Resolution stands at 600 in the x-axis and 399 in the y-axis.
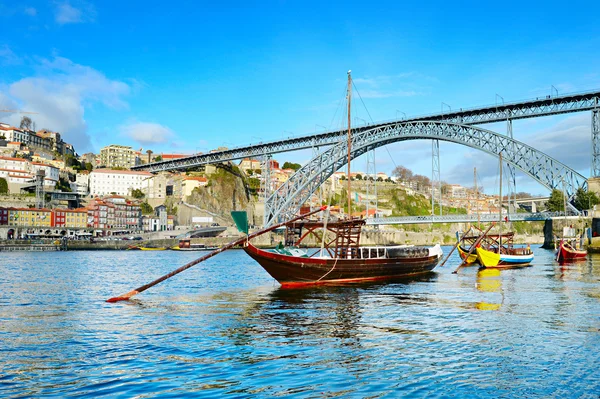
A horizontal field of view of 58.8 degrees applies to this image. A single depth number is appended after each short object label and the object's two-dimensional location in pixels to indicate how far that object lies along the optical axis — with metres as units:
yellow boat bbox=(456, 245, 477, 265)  40.83
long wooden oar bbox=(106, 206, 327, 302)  16.81
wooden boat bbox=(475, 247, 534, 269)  33.91
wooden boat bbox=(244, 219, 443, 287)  21.14
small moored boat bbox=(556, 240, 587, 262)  39.28
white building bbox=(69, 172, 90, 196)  107.56
